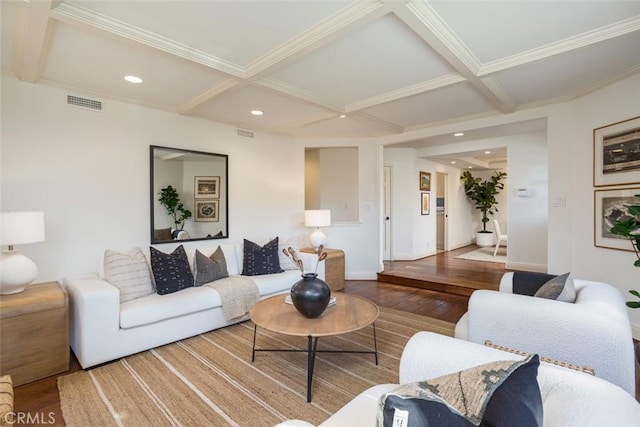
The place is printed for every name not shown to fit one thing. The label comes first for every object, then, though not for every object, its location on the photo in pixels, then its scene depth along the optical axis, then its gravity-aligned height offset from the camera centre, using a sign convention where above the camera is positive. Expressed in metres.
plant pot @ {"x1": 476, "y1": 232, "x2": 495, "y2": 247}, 8.43 -0.74
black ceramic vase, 2.31 -0.64
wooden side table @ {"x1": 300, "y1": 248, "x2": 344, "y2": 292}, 4.59 -0.86
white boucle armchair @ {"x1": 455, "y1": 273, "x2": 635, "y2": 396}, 1.52 -0.63
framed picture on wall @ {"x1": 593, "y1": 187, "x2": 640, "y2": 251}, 3.00 +0.00
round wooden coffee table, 2.13 -0.82
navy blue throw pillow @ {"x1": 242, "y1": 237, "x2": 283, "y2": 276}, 3.75 -0.60
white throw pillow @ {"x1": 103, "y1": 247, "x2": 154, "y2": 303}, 2.76 -0.58
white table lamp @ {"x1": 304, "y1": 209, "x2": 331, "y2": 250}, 4.70 -0.16
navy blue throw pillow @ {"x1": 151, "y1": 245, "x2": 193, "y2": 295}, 2.99 -0.60
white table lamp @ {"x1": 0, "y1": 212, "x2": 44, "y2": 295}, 2.25 -0.23
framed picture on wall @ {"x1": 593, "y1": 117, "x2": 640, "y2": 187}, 2.92 +0.59
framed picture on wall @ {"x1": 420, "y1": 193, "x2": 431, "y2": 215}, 7.01 +0.23
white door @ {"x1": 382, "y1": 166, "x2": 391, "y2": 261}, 6.66 -0.05
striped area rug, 1.88 -1.24
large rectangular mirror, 3.67 +0.21
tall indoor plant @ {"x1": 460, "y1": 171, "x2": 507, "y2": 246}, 8.20 +0.51
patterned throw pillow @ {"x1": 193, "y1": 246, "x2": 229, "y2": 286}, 3.30 -0.62
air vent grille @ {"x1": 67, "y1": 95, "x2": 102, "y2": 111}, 3.07 +1.12
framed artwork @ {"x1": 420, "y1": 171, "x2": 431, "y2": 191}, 7.01 +0.72
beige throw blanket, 3.15 -0.88
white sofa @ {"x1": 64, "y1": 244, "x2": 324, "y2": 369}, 2.41 -0.93
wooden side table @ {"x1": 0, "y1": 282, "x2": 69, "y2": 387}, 2.16 -0.91
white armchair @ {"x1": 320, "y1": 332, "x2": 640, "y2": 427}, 0.80 -0.54
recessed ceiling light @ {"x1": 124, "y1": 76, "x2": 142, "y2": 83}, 2.85 +1.25
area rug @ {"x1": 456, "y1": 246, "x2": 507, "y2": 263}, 6.61 -1.00
